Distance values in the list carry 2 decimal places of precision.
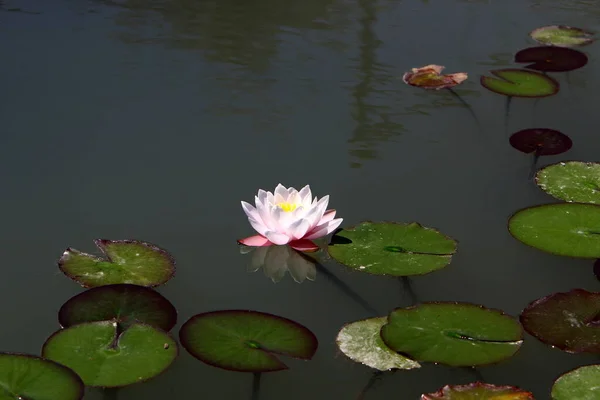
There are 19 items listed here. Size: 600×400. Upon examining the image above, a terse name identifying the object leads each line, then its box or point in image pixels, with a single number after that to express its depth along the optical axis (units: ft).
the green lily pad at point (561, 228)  12.55
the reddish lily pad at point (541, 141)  13.33
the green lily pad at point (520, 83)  13.97
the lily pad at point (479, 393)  11.70
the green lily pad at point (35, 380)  11.65
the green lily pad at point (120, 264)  12.29
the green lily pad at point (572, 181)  12.93
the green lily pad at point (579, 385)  11.74
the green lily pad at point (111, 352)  11.79
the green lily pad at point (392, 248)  12.40
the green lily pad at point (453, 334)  11.92
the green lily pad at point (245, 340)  11.86
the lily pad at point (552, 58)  14.35
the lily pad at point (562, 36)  14.71
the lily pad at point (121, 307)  12.05
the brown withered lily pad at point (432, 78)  14.02
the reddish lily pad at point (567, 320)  12.00
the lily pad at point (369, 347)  11.92
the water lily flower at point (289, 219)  12.47
